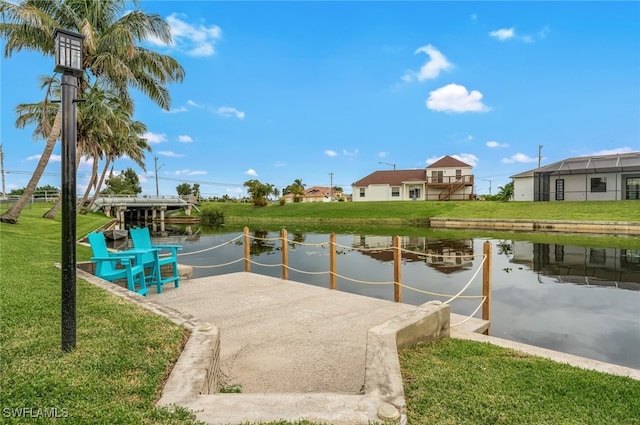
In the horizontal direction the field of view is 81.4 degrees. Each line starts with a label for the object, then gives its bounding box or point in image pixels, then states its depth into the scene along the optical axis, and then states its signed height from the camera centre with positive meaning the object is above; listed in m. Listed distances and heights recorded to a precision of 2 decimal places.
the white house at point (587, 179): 31.33 +2.48
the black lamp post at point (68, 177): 2.86 +0.26
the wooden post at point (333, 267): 7.51 -1.18
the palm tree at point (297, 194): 56.36 +2.32
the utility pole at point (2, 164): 43.65 +5.49
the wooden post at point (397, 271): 6.42 -1.12
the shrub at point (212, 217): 42.97 -0.92
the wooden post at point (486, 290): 5.81 -1.32
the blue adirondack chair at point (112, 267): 6.00 -0.94
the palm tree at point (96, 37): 14.85 +7.34
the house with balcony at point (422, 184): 44.22 +3.04
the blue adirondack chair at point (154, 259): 6.53 -0.89
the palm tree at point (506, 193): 43.75 +1.71
